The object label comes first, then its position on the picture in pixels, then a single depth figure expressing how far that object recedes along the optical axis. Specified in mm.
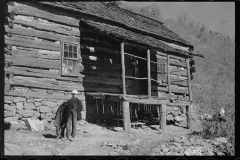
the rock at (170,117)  16142
